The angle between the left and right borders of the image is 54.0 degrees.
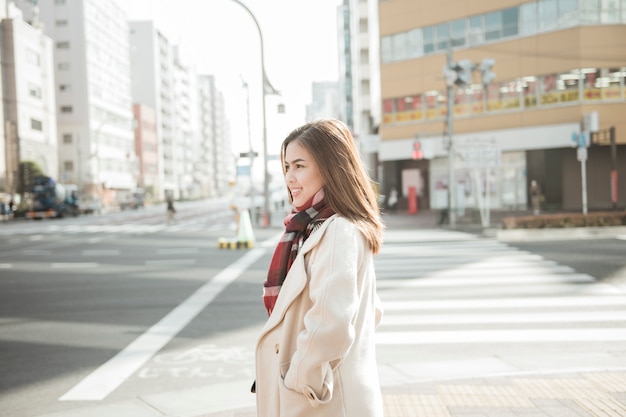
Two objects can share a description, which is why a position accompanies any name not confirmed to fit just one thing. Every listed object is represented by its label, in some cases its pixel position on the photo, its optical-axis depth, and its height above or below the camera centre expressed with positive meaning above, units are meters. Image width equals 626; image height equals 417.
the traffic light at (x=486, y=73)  21.19 +3.78
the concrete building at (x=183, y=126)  127.31 +14.30
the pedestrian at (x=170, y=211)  34.45 -1.10
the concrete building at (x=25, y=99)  59.03 +9.98
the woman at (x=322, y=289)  2.10 -0.37
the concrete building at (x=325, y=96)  122.52 +19.81
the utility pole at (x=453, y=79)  21.33 +3.66
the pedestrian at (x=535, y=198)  27.38 -0.82
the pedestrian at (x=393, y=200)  36.50 -0.91
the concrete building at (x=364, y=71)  43.84 +10.54
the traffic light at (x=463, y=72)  21.58 +3.91
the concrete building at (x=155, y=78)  110.44 +21.11
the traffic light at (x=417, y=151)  25.97 +1.41
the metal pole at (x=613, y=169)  24.34 +0.36
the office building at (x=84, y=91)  78.76 +13.74
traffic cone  18.59 -1.33
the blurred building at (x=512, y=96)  29.94 +4.63
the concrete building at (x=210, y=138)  155.88 +14.88
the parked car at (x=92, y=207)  55.61 -1.16
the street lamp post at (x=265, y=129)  25.53 +2.77
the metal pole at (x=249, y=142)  29.32 +2.65
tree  56.94 +2.22
